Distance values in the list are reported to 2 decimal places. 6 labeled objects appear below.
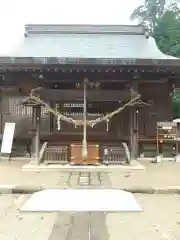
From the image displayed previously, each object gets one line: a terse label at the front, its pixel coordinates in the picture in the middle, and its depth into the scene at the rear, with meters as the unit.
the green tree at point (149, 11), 19.99
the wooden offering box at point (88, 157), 6.97
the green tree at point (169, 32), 15.24
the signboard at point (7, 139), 7.69
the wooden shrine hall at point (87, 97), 7.15
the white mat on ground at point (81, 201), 2.09
